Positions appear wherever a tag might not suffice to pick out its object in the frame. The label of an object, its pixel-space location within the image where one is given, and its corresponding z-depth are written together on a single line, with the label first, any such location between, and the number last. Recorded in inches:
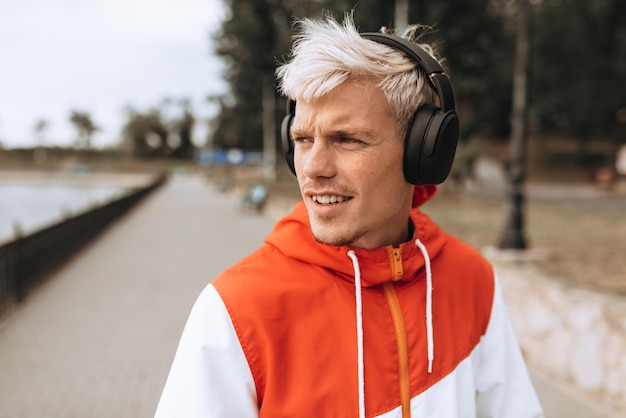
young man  52.9
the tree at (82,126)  5044.3
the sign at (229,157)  2965.1
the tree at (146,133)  4702.3
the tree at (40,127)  4581.7
